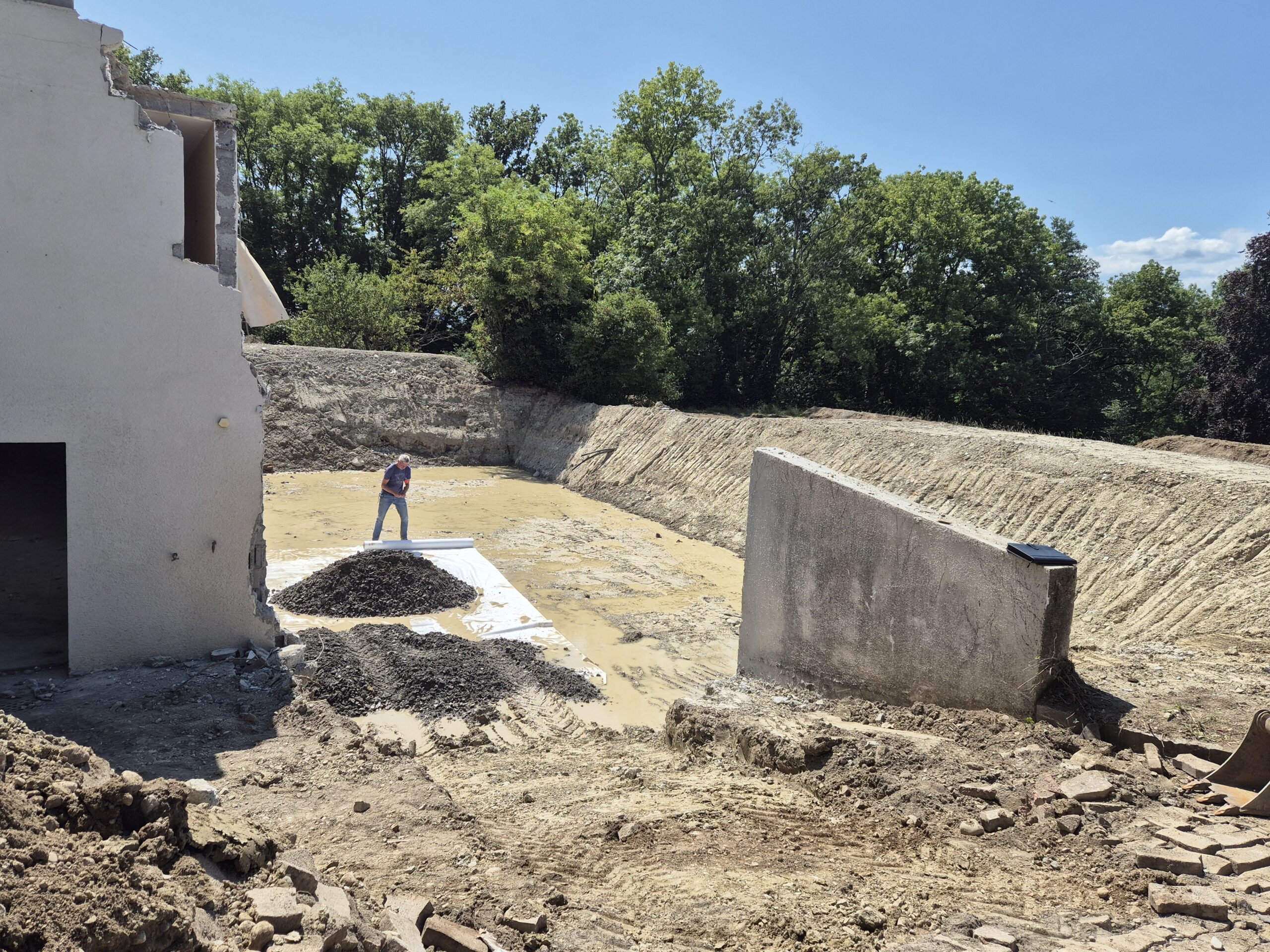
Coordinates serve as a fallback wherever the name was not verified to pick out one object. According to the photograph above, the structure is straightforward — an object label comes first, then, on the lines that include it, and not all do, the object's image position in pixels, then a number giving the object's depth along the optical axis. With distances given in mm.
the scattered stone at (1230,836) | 4426
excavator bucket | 5031
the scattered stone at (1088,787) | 4984
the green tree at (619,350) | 24516
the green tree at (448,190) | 33875
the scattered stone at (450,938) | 3688
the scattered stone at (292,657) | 8070
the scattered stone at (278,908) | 3436
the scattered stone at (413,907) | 3902
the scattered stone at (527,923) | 3988
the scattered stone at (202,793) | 4391
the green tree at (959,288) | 28984
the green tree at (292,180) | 37094
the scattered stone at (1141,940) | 3750
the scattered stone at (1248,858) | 4246
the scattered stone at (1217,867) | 4238
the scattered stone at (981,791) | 5242
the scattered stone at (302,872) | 3857
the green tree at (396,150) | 40219
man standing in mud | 13555
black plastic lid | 6242
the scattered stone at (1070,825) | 4777
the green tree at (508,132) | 41719
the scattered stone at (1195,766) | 5250
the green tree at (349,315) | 28859
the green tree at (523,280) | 24703
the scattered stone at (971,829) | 4934
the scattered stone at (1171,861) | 4254
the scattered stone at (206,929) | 3260
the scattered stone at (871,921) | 4055
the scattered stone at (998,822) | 4965
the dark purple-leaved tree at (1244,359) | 22172
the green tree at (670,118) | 29859
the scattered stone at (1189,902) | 3893
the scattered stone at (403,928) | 3652
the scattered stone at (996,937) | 3838
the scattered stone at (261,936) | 3311
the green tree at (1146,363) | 30344
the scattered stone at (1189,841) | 4398
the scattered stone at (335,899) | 3691
